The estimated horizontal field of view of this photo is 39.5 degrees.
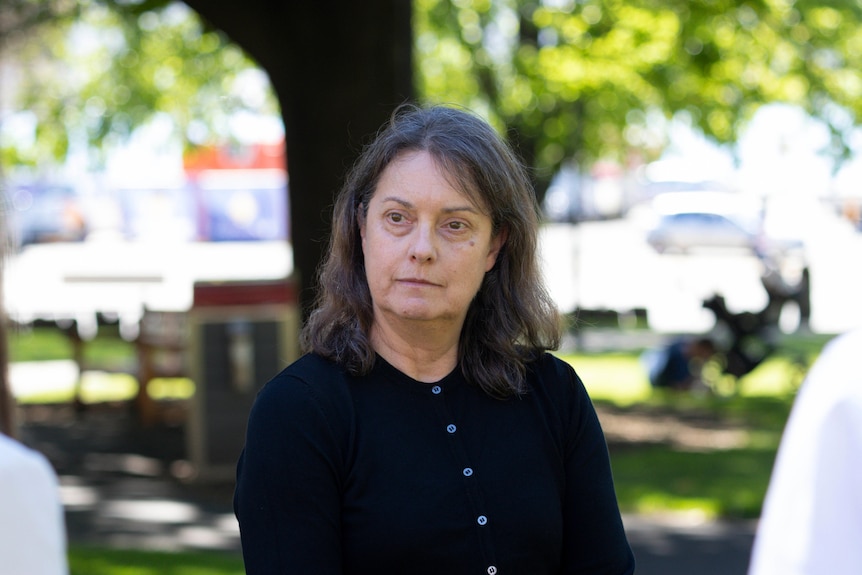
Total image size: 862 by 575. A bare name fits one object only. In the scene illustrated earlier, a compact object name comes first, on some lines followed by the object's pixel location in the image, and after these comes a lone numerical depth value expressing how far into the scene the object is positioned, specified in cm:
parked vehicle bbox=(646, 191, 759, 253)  3328
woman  221
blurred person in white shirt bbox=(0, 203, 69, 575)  195
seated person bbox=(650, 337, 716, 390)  1383
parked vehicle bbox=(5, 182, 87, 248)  3331
